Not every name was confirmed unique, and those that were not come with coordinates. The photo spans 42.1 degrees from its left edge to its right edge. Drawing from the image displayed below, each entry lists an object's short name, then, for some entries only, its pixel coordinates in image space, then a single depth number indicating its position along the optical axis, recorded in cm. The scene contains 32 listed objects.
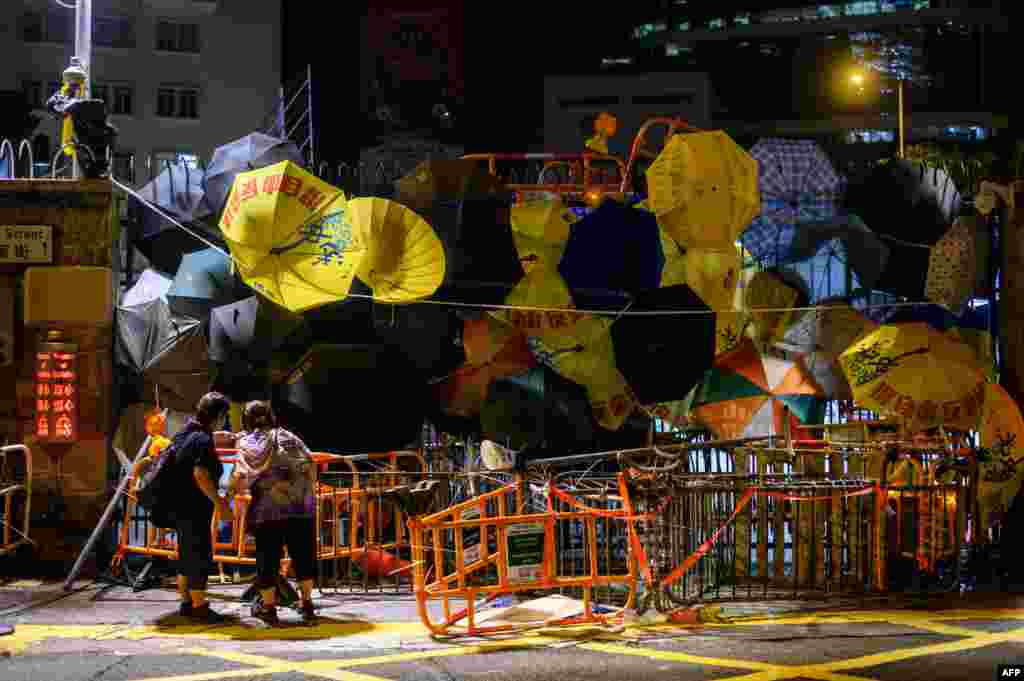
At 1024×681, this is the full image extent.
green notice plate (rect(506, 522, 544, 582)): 988
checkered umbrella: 1512
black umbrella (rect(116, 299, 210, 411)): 1359
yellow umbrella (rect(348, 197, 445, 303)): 1336
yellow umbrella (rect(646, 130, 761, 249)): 1370
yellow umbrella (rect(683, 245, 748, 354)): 1430
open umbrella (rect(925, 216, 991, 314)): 1430
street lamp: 5231
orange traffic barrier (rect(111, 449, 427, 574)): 1210
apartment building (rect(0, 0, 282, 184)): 5612
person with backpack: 1057
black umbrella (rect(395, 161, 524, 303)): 1431
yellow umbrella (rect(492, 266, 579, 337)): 1430
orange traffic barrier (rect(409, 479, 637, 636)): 977
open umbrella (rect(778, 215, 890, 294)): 1489
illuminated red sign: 1323
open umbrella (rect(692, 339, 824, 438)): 1462
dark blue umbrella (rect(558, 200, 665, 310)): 1437
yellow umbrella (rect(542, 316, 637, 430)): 1431
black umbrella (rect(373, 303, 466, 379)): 1407
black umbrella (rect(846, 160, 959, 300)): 1478
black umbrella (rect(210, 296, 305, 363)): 1359
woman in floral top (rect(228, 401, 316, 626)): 1027
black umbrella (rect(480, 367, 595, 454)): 1419
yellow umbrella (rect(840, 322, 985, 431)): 1285
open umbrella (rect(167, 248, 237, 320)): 1393
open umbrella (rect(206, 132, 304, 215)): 1430
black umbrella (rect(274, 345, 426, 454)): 1373
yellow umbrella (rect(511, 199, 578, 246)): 1444
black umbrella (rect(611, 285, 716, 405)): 1429
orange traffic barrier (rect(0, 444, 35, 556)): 1286
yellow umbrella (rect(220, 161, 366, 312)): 1253
